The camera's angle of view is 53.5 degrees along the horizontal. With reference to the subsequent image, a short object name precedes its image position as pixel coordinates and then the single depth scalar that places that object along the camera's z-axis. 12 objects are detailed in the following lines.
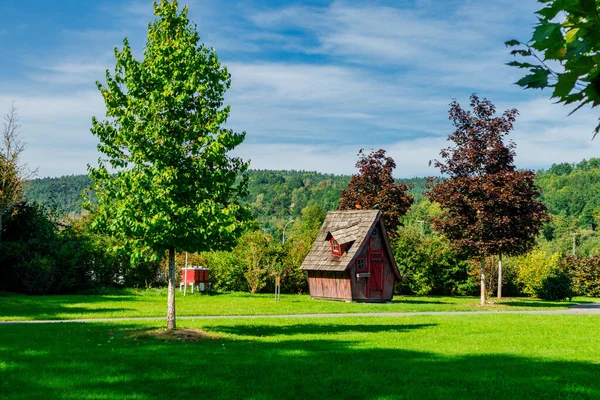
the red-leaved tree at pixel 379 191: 41.28
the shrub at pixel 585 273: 49.66
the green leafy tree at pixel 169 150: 15.10
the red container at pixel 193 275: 36.00
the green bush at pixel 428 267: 43.16
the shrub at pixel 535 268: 41.84
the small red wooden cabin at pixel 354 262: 33.97
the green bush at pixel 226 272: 40.66
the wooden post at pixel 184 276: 35.91
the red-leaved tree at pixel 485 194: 30.47
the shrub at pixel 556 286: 40.31
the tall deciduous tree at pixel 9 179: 31.45
